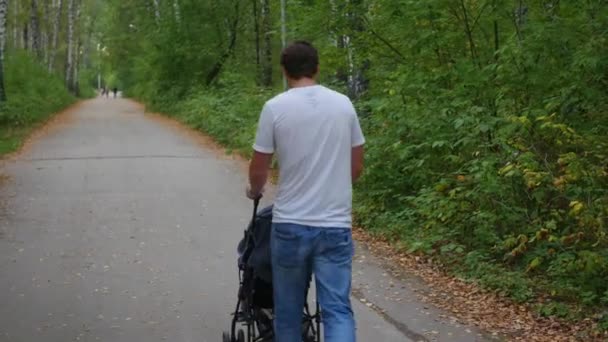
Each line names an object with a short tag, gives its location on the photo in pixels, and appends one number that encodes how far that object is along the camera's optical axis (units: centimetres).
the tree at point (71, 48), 4853
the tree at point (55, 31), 4867
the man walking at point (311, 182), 423
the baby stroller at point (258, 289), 478
